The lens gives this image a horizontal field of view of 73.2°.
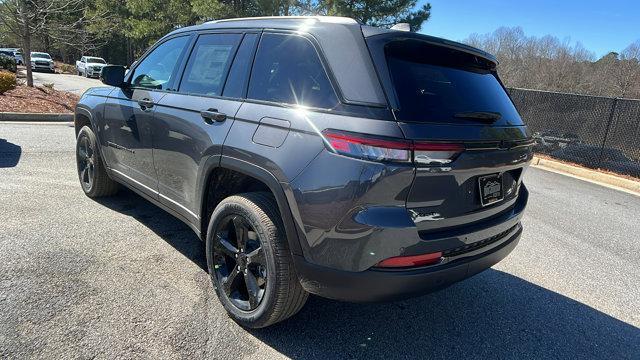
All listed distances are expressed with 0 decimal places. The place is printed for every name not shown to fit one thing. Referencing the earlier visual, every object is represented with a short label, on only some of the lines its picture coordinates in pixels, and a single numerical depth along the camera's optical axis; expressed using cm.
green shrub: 2400
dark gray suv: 211
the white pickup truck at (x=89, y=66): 3105
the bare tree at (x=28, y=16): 1242
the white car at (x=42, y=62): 3150
